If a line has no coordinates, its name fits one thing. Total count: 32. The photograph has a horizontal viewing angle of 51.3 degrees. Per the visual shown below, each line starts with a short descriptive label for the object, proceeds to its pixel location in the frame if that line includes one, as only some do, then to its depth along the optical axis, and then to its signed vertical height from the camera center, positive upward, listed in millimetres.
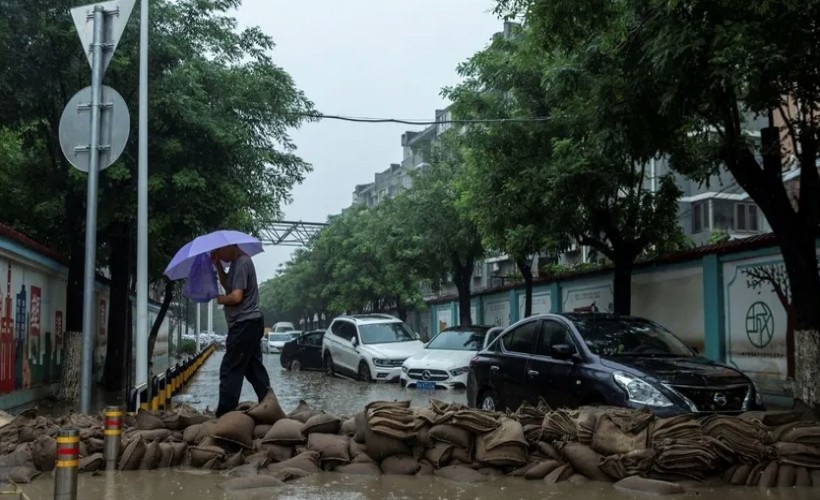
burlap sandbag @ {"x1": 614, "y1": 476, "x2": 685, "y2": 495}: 6219 -1267
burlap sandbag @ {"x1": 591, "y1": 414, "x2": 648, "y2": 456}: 6629 -974
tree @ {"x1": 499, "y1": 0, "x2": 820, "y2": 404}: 9211 +2703
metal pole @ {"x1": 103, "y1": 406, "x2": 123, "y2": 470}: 6719 -986
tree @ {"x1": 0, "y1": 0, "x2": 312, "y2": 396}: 14461 +3601
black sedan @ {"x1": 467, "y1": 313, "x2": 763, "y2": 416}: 7711 -563
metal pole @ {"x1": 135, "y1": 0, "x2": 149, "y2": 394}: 13219 +1768
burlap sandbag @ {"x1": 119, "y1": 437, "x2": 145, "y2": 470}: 6938 -1130
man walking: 8039 -141
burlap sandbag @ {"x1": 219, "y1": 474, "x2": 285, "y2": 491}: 6363 -1259
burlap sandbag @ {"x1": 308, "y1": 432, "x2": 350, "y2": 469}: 7012 -1104
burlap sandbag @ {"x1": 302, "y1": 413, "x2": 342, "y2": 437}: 7238 -930
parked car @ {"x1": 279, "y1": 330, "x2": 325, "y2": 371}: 27281 -1216
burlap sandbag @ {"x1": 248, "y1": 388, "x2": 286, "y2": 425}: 7422 -839
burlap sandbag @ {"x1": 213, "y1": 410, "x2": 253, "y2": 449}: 7116 -949
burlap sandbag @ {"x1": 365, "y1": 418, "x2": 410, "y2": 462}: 6871 -1053
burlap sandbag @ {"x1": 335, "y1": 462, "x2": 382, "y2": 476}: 6887 -1243
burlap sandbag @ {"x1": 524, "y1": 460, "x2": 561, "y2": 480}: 6727 -1224
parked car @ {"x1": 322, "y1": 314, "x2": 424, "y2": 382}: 21109 -821
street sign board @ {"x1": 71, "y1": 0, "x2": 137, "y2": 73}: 8000 +2759
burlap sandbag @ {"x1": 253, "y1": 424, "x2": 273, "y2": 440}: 7368 -997
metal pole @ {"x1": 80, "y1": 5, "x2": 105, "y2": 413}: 7781 +898
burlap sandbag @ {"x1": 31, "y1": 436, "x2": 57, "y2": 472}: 6781 -1109
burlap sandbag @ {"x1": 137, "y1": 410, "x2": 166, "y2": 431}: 7559 -936
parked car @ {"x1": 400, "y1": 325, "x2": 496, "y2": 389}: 17641 -971
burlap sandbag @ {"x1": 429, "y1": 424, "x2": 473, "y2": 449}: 6824 -960
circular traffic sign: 7844 +1736
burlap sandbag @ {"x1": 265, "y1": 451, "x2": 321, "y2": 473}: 6875 -1196
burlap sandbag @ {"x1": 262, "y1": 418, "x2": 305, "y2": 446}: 7129 -998
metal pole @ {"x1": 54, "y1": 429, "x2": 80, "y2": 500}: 4418 -768
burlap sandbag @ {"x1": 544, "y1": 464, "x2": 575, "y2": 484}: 6681 -1258
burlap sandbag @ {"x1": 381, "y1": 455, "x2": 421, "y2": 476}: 6844 -1205
